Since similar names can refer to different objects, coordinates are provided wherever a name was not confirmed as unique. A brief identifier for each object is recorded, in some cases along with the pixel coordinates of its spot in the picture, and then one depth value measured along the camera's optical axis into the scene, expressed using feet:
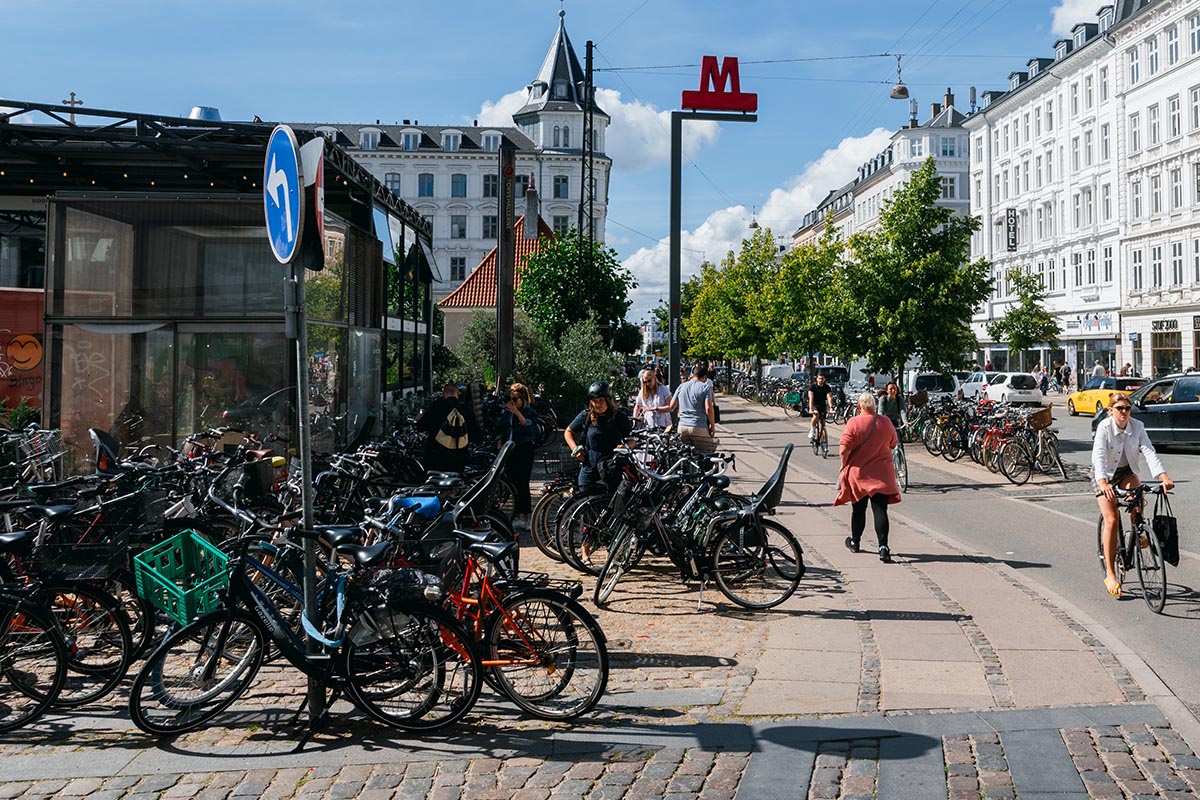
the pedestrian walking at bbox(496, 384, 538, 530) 39.04
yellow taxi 111.65
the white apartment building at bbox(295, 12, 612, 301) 303.27
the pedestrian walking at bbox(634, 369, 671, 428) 45.39
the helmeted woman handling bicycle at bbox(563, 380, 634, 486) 34.17
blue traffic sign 16.12
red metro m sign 49.21
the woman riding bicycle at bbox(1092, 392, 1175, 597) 27.94
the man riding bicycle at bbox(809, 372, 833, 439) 70.95
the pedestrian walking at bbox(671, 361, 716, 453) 42.83
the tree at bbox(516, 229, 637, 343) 97.04
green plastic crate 18.63
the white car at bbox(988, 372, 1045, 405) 126.21
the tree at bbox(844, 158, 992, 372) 79.87
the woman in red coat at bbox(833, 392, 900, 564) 33.58
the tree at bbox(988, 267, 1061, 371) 175.94
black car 69.00
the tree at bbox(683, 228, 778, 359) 183.42
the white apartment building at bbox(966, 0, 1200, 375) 154.10
